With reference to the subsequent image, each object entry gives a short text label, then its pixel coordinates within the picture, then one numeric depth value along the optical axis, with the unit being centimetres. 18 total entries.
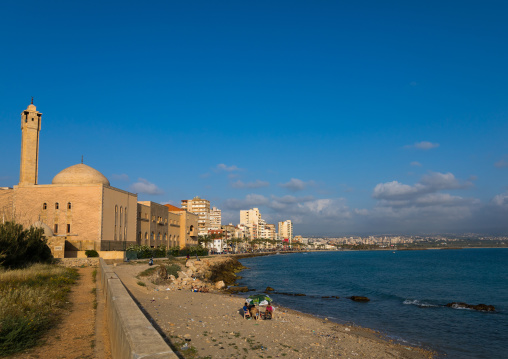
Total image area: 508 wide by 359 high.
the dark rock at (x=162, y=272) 3421
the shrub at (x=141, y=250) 5525
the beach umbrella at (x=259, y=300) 2053
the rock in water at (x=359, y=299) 3305
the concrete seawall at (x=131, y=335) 550
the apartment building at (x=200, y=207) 17006
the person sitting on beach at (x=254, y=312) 1953
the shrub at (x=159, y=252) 6049
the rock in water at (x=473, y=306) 2911
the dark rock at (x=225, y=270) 4712
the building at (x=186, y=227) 8650
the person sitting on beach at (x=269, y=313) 2011
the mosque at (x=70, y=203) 5184
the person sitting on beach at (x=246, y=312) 1941
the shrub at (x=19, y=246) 2597
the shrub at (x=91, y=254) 4636
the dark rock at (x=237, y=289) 3621
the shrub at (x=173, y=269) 3940
